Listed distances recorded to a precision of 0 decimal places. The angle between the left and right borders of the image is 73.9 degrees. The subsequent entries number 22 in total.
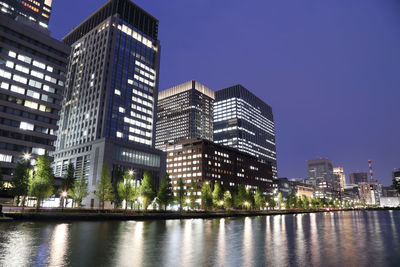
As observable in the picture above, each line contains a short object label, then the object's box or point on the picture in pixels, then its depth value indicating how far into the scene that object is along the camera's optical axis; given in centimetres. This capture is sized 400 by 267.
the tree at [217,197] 12338
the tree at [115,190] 8744
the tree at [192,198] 11832
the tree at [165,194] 8900
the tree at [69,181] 8081
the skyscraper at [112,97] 11494
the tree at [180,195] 9511
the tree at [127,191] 7868
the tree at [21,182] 6232
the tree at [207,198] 11238
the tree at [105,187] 8069
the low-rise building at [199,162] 17725
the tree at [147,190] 8112
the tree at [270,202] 16462
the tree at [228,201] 11925
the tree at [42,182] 5778
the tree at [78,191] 8378
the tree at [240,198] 12719
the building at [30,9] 14400
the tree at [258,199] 14500
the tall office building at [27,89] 8631
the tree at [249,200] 13238
